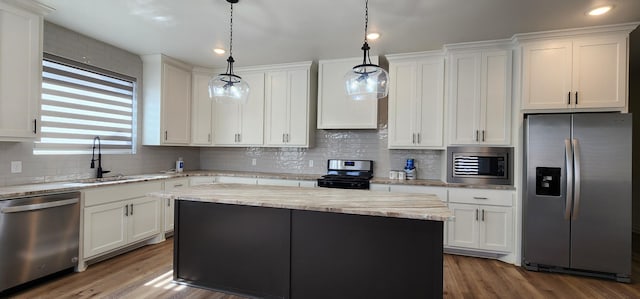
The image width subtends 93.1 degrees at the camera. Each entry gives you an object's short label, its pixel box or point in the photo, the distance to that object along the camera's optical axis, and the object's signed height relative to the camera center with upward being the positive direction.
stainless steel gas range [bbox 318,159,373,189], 3.71 -0.32
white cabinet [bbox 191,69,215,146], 4.62 +0.65
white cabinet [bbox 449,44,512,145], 3.38 +0.67
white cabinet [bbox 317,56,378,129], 3.98 +0.64
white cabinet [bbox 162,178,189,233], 3.84 -0.76
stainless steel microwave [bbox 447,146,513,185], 3.38 -0.13
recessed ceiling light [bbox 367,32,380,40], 3.20 +1.25
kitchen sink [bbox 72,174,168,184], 3.19 -0.35
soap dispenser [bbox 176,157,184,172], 4.53 -0.25
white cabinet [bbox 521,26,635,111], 2.96 +0.85
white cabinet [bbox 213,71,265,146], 4.51 +0.47
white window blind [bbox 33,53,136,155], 3.09 +0.44
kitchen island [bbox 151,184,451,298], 1.92 -0.65
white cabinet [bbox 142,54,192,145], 4.08 +0.68
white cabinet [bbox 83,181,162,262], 2.92 -0.73
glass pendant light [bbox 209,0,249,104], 2.56 +0.53
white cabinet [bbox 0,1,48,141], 2.50 +0.66
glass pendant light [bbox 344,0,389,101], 2.25 +0.53
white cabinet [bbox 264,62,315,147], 4.29 +0.63
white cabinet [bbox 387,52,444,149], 3.73 +0.66
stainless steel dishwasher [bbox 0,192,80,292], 2.34 -0.75
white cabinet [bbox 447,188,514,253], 3.27 -0.73
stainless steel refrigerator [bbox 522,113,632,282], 2.82 -0.36
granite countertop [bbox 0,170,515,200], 2.49 -0.36
